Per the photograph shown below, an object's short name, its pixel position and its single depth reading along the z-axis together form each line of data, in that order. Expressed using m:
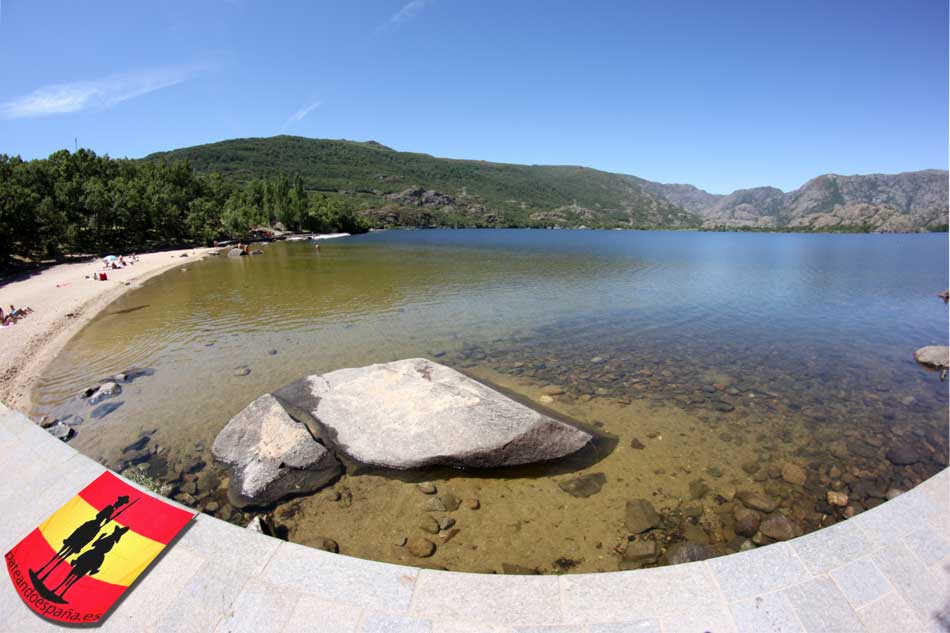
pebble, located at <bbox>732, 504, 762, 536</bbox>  7.68
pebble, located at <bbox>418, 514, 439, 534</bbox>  7.60
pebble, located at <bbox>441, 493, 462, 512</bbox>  8.14
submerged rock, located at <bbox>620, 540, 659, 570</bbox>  6.86
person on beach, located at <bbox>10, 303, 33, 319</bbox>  22.90
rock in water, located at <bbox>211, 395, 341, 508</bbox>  8.30
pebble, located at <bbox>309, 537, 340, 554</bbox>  7.10
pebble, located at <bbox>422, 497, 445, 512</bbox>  8.08
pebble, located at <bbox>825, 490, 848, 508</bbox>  8.55
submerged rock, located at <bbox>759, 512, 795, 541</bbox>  7.58
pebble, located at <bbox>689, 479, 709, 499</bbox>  8.62
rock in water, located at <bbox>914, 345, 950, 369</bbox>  15.80
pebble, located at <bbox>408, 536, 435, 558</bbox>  7.06
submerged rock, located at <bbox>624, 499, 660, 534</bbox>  7.66
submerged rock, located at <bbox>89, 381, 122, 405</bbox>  13.02
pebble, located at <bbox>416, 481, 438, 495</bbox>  8.53
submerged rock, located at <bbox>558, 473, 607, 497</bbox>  8.59
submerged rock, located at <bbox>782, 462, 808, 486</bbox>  9.19
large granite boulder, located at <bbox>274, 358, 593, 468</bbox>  9.05
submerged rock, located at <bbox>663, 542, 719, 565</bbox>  6.87
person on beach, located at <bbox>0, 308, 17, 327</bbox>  21.82
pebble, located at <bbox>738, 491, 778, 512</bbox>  8.30
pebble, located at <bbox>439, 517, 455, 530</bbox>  7.67
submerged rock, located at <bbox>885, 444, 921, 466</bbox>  10.06
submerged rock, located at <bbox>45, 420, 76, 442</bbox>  10.55
